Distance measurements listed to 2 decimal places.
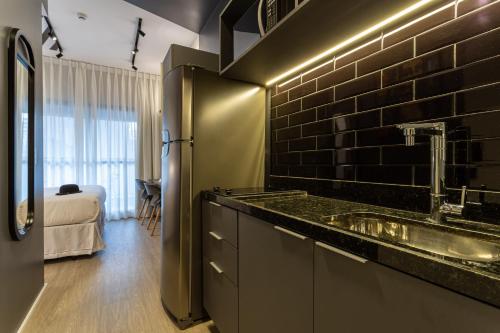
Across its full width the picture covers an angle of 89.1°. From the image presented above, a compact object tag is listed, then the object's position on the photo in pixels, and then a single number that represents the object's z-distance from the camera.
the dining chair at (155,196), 3.92
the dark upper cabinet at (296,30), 1.06
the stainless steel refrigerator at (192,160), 1.72
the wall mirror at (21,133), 1.52
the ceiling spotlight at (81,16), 3.06
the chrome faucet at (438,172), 0.90
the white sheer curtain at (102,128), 4.39
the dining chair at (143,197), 4.36
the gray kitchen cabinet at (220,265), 1.36
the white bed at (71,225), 2.80
